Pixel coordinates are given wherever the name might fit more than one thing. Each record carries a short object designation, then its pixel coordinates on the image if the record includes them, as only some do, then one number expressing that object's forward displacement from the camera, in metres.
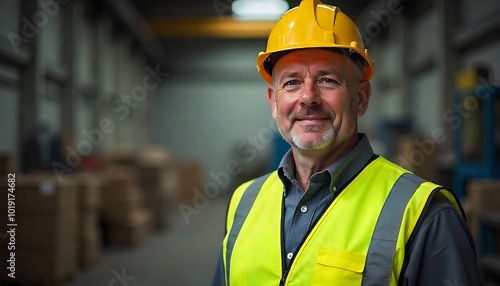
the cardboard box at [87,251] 5.88
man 1.27
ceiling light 10.89
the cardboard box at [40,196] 4.86
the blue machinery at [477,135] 5.08
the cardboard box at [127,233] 7.28
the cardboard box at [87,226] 5.85
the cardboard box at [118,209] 7.17
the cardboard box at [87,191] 5.78
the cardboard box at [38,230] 4.86
